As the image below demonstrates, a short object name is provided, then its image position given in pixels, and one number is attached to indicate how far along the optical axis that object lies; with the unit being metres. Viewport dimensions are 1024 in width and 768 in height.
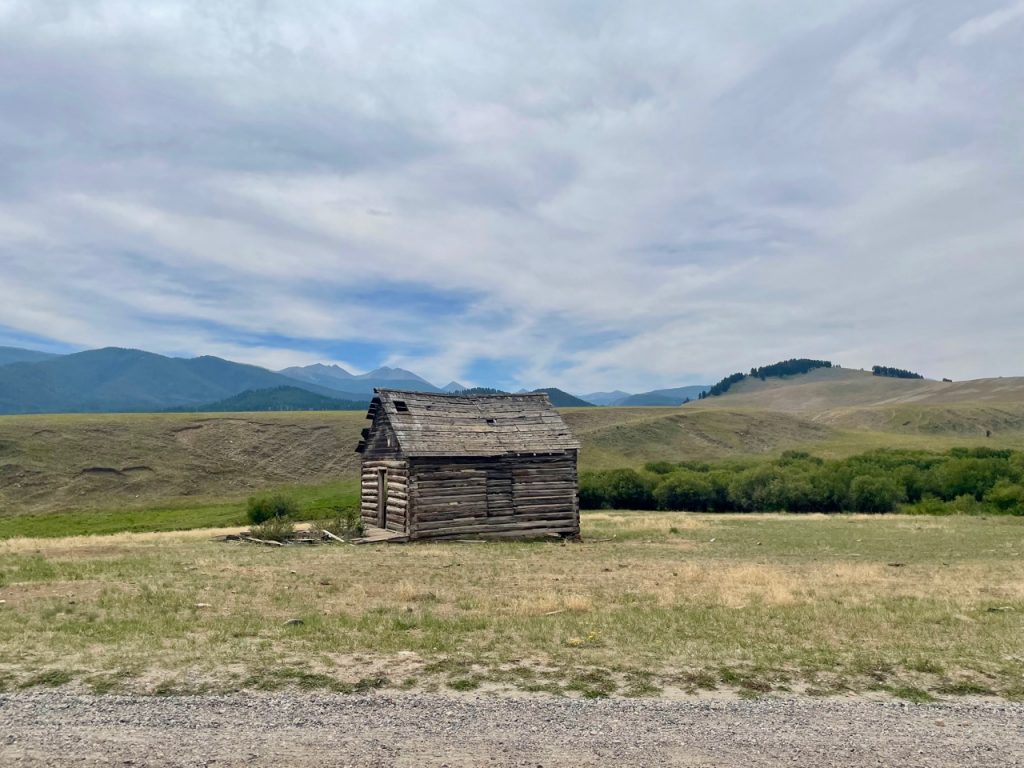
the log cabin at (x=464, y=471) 27.88
